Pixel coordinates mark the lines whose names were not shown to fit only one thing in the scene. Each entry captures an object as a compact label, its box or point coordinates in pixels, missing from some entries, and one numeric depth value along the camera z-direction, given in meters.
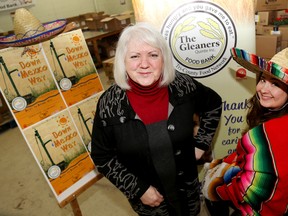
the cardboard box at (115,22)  5.39
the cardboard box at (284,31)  3.46
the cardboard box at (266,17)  3.76
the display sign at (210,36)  1.49
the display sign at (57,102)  1.50
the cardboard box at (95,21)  5.69
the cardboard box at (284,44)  3.51
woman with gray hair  1.17
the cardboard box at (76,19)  5.75
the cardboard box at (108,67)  4.61
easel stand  1.70
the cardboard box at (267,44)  3.45
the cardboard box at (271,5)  3.65
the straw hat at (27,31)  1.54
